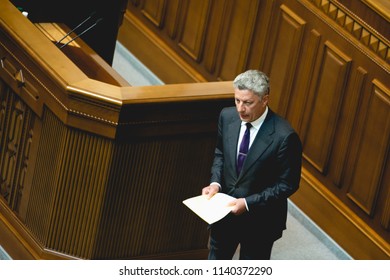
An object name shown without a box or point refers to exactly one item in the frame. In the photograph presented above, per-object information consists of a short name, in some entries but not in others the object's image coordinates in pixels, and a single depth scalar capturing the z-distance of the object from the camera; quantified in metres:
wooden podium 10.49
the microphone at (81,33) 12.23
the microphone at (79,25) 12.25
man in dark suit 9.60
